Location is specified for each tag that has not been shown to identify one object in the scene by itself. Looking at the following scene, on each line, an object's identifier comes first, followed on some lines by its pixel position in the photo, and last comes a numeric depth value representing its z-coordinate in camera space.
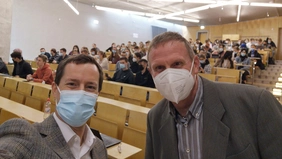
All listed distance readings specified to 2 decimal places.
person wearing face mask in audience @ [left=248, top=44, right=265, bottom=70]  9.43
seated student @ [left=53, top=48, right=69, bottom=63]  9.10
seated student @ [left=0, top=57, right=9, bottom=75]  6.46
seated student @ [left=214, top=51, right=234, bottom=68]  8.07
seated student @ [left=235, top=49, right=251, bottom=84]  7.83
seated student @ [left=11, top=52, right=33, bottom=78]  5.72
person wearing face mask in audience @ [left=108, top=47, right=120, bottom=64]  9.55
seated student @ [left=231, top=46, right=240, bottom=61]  9.42
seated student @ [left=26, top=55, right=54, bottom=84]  5.06
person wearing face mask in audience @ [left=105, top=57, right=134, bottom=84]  5.63
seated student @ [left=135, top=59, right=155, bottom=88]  5.16
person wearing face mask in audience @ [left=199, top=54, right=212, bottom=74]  7.27
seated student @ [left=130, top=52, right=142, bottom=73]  7.21
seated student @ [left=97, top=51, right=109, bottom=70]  7.72
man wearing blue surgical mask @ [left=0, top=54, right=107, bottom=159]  0.99
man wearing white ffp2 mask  0.97
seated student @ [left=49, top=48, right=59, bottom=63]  9.85
